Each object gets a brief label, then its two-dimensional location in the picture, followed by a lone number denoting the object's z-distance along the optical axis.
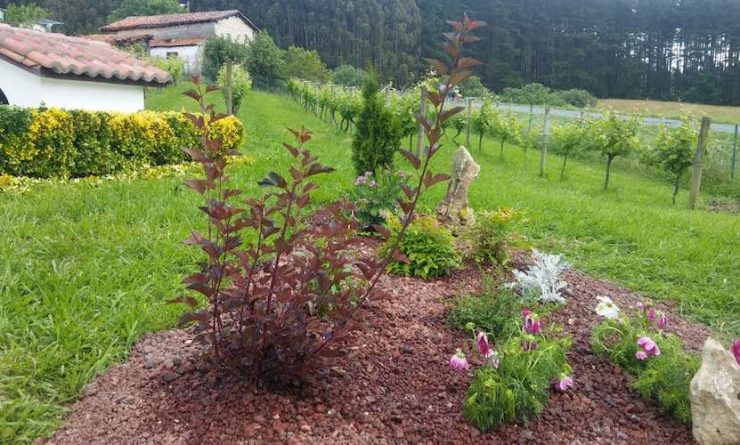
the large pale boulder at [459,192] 5.24
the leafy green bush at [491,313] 3.23
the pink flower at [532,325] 2.71
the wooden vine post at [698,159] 8.69
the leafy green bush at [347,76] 47.72
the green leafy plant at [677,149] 9.59
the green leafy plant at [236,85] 17.25
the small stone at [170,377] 2.68
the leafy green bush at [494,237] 4.52
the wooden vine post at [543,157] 12.16
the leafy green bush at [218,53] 39.09
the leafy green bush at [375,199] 5.32
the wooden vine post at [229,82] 11.13
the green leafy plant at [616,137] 10.61
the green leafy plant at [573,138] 12.29
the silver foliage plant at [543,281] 3.74
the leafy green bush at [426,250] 4.28
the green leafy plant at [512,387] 2.46
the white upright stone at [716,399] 2.27
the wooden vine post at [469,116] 15.92
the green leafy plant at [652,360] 2.67
